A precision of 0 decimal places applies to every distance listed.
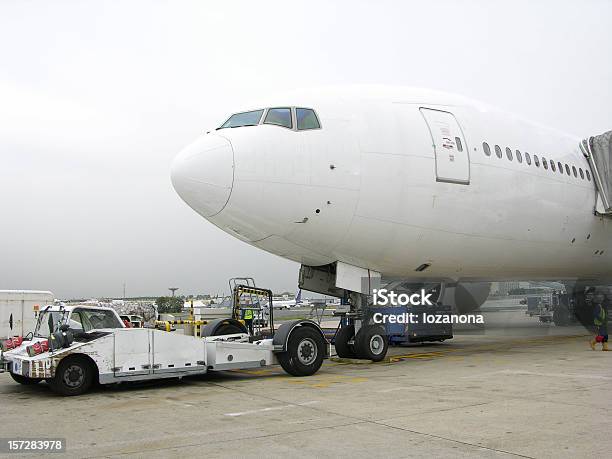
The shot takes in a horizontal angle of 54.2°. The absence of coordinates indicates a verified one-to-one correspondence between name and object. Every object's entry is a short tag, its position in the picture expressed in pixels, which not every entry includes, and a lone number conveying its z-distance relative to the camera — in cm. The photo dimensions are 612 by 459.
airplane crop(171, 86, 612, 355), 1006
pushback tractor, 873
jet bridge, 1545
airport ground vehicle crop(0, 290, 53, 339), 2050
